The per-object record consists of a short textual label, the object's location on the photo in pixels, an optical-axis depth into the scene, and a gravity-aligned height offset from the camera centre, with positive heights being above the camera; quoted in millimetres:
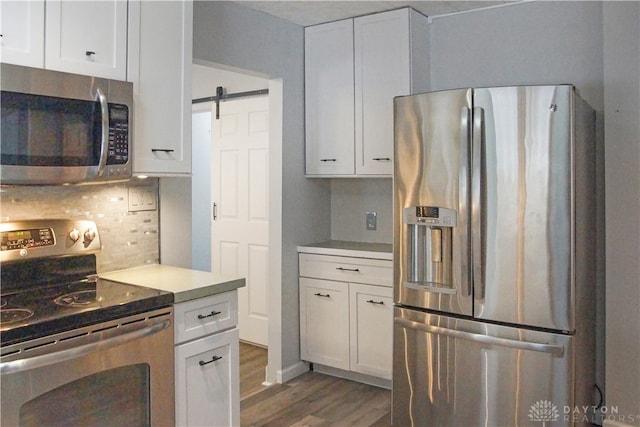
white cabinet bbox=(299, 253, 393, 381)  3295 -624
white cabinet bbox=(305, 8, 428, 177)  3277 +854
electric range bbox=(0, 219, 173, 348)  1728 -289
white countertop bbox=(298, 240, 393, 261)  3309 -212
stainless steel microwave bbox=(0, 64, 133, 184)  1813 +325
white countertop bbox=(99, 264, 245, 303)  2189 -282
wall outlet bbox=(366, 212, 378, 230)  3750 -23
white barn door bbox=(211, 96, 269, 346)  4215 +108
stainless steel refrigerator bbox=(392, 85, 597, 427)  2328 -185
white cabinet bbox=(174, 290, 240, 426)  2172 -619
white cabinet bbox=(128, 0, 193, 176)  2244 +579
